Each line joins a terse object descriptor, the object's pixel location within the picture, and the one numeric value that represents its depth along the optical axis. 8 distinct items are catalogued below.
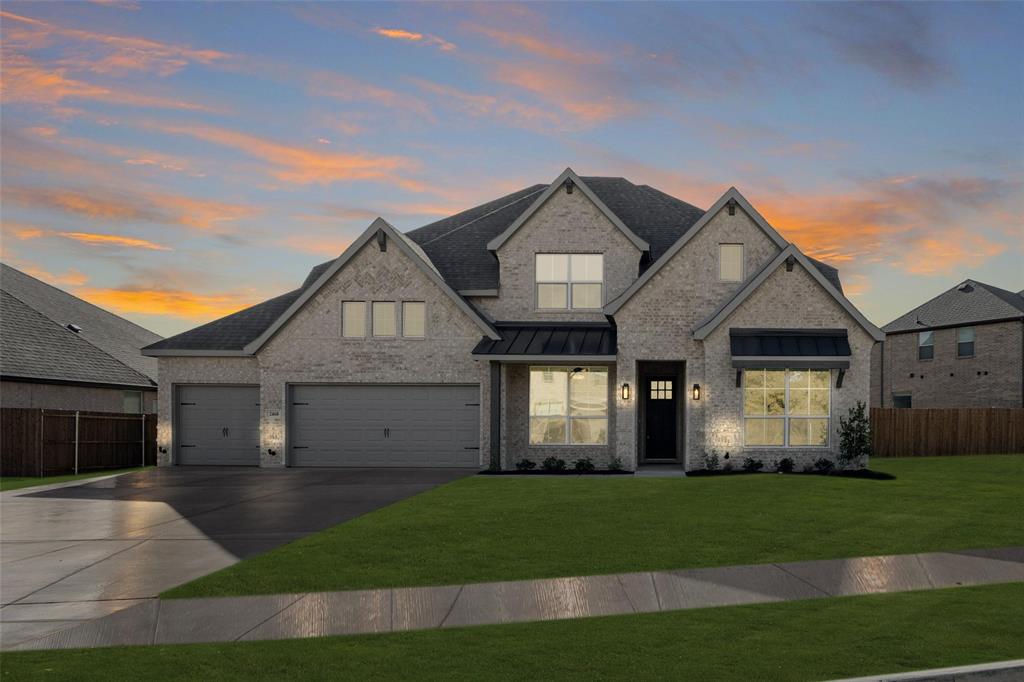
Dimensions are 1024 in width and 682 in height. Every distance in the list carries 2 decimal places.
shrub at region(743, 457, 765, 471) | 23.56
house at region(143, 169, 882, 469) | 23.86
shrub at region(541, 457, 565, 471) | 24.81
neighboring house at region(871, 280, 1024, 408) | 42.25
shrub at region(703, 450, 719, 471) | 23.56
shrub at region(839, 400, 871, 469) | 23.31
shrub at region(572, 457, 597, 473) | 24.64
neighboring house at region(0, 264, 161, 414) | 28.44
